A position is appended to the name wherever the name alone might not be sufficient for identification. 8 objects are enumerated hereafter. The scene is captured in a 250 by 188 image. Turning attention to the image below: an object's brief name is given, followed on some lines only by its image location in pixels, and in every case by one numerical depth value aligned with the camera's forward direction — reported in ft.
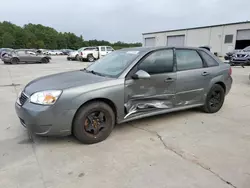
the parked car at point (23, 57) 67.10
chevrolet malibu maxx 10.58
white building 103.65
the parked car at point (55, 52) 170.81
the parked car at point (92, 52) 78.89
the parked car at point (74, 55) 83.13
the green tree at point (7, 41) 218.85
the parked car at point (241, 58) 55.83
